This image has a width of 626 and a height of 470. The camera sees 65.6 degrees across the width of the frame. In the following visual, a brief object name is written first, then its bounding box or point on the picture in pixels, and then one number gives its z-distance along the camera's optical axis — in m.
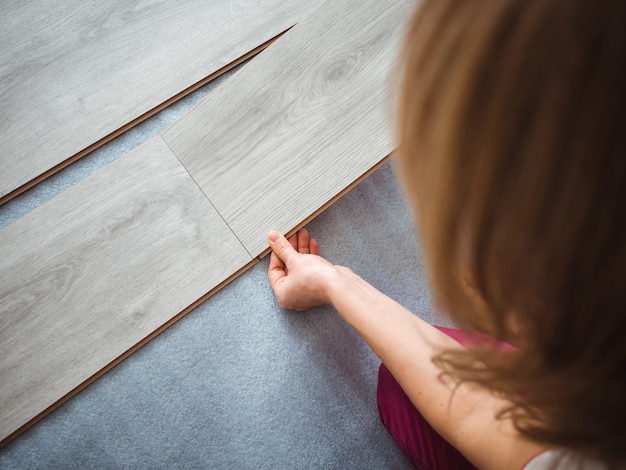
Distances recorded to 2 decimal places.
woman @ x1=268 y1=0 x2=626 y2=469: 0.30
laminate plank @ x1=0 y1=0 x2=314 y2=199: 1.06
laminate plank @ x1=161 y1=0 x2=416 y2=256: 1.02
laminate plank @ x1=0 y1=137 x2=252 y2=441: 0.96
